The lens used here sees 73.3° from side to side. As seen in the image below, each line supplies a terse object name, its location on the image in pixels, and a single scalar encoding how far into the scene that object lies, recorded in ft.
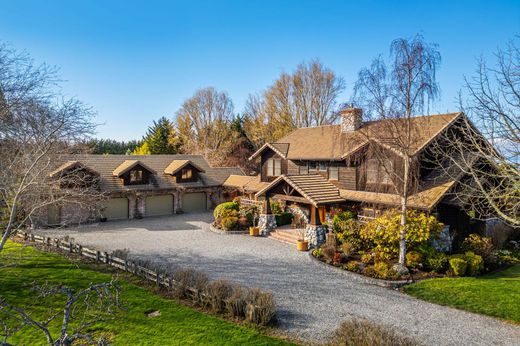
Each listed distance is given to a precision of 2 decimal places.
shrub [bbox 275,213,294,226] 81.10
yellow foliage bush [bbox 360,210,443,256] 52.19
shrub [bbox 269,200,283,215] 85.34
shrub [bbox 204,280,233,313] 38.32
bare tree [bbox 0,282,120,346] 15.06
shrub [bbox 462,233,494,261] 54.13
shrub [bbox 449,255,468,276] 48.61
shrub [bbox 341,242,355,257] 57.72
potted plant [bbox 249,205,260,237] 76.23
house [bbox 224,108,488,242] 52.54
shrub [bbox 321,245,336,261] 56.54
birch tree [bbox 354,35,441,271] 46.60
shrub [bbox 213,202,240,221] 85.70
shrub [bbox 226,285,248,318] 37.17
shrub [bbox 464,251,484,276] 49.29
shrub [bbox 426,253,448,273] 50.14
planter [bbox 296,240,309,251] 63.98
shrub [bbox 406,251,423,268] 51.70
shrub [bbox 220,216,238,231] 79.00
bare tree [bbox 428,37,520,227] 28.02
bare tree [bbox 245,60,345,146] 141.69
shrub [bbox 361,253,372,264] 54.80
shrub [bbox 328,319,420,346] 27.30
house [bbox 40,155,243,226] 88.28
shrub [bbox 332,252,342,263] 55.21
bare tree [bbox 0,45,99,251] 37.86
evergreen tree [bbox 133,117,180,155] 165.48
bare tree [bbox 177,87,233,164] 164.55
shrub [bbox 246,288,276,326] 35.53
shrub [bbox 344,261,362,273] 51.94
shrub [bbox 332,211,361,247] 62.03
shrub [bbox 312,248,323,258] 58.54
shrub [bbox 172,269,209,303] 40.40
